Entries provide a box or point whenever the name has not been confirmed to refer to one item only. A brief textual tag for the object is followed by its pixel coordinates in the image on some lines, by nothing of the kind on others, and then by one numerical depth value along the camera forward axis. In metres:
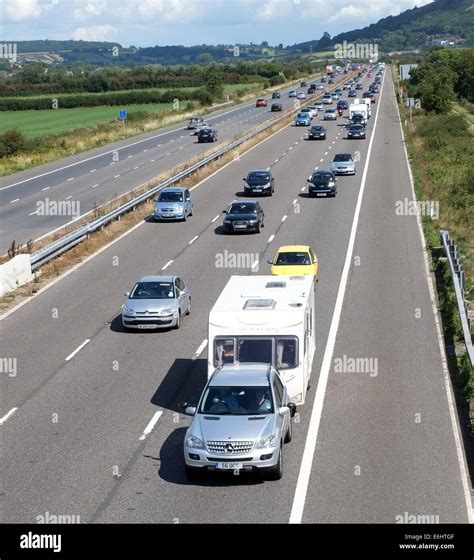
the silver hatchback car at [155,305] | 26.66
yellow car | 31.64
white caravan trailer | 19.25
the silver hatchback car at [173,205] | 46.34
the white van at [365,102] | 105.84
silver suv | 15.84
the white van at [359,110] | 97.38
